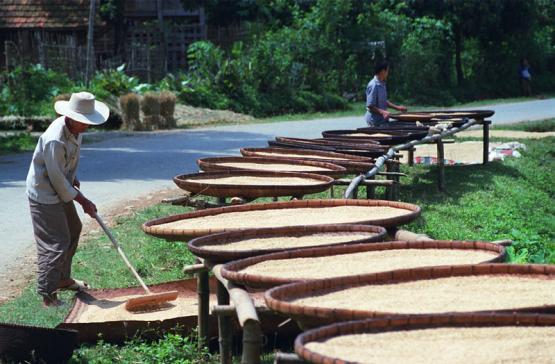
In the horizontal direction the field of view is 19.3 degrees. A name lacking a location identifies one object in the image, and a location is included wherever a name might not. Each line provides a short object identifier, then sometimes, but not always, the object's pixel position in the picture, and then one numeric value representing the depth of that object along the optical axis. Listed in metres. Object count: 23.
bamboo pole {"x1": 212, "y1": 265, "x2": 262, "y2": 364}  6.53
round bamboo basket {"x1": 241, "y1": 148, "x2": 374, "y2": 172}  14.18
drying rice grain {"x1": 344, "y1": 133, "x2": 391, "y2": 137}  18.66
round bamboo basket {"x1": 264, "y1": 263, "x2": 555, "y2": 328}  6.23
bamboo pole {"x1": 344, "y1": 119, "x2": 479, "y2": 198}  12.92
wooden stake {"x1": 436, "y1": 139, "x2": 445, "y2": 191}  20.35
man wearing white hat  11.18
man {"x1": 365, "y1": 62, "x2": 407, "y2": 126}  20.60
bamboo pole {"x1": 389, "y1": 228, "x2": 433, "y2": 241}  8.93
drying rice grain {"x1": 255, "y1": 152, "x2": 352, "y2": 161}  14.88
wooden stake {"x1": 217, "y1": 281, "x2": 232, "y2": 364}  8.24
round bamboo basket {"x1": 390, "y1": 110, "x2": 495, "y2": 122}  22.85
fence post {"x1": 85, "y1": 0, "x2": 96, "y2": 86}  37.34
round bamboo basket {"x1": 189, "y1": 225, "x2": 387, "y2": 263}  8.12
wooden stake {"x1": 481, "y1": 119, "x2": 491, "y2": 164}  24.06
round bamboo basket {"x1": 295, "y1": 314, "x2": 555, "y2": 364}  5.45
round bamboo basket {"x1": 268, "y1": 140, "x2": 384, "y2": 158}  15.47
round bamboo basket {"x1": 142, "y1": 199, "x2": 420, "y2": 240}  9.40
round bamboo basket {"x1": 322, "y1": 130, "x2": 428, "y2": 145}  17.66
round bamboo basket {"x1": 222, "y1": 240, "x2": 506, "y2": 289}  7.33
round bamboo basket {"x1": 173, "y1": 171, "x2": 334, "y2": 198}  11.60
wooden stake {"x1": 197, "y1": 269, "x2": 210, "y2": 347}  9.46
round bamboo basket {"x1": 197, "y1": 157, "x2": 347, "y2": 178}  13.30
